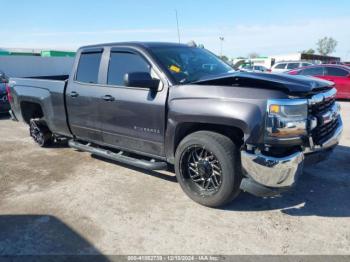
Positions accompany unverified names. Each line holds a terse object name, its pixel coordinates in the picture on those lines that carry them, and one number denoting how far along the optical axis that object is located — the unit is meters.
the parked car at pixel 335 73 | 13.26
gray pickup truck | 3.24
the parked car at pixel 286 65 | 20.34
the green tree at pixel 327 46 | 97.31
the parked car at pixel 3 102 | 10.10
